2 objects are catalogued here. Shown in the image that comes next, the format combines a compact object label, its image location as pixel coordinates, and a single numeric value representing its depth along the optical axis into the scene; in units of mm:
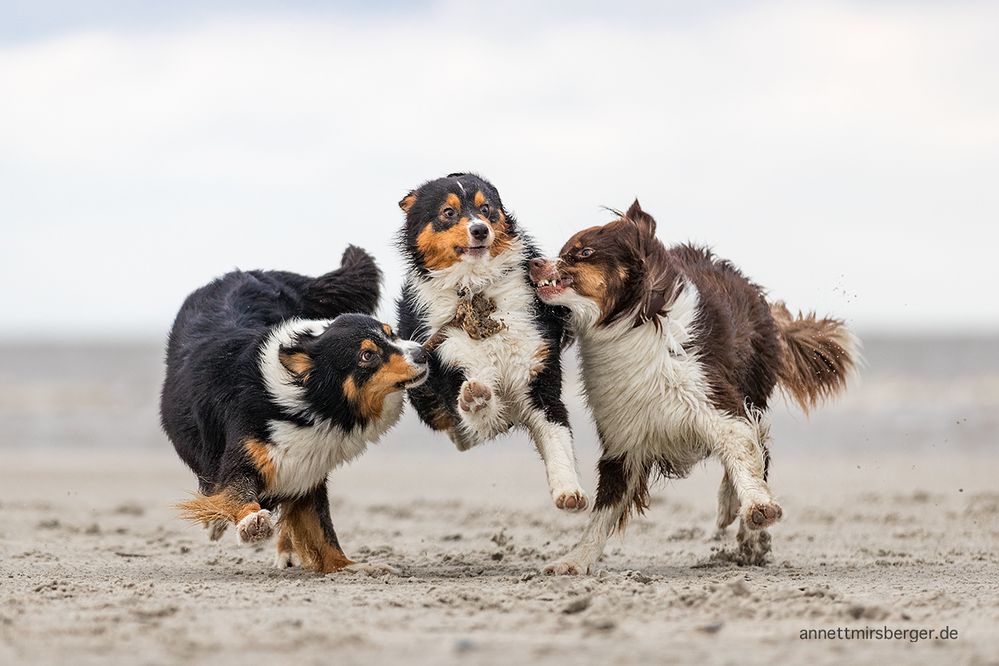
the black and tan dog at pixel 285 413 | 13914
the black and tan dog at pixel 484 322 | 13922
